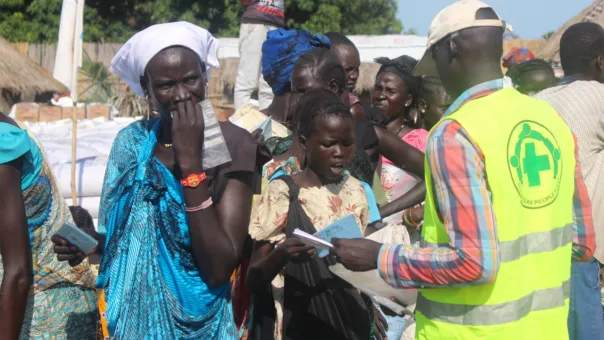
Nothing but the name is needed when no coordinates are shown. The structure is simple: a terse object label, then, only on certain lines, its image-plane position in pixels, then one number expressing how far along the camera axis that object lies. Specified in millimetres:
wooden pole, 7438
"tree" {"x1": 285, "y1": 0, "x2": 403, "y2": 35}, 25516
